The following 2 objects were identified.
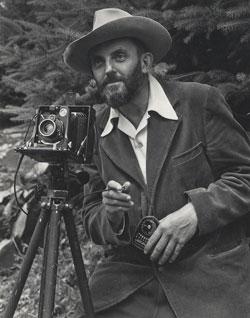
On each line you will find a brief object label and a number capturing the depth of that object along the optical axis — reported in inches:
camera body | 81.9
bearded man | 82.7
